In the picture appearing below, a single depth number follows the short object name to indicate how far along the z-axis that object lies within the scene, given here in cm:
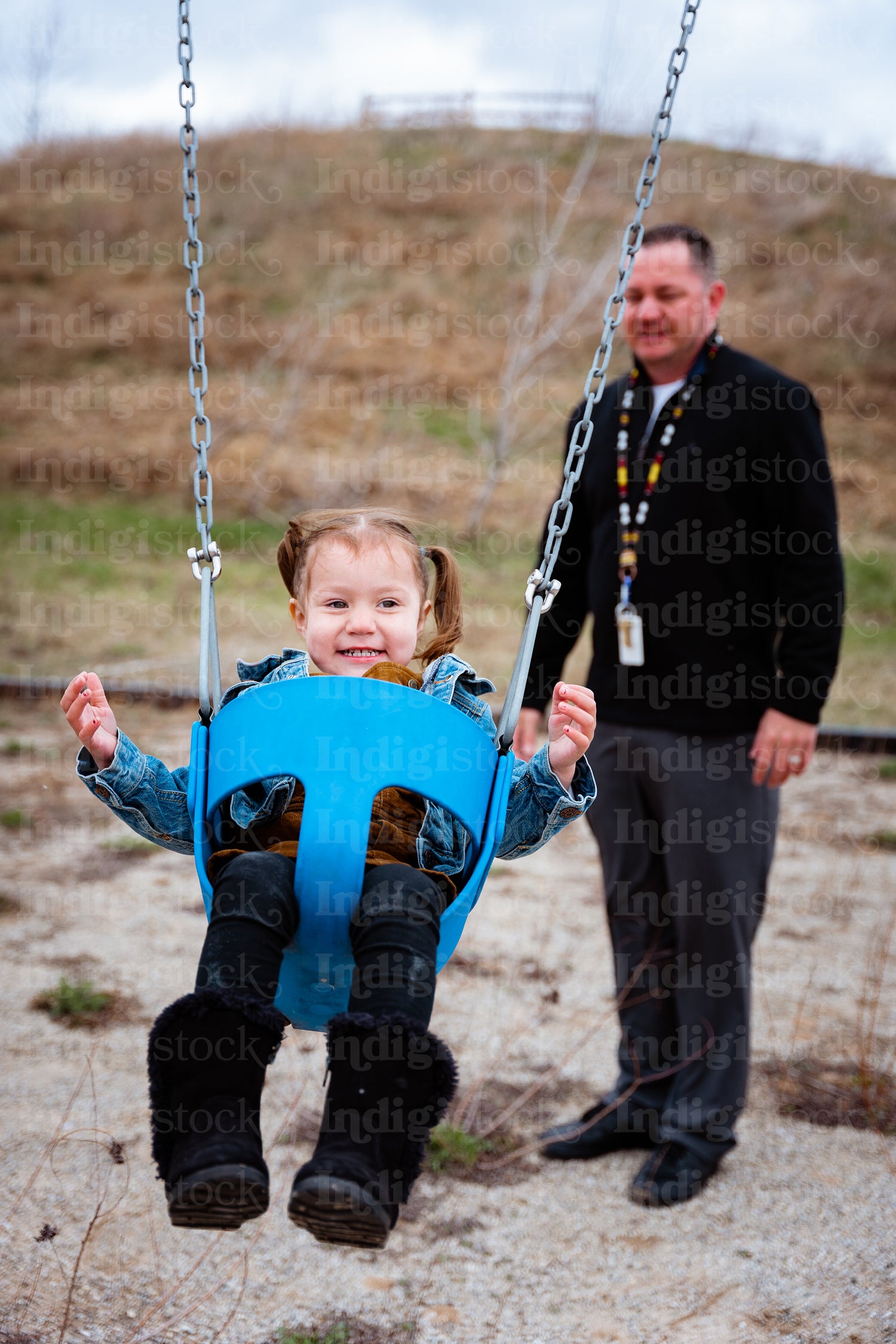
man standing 583
